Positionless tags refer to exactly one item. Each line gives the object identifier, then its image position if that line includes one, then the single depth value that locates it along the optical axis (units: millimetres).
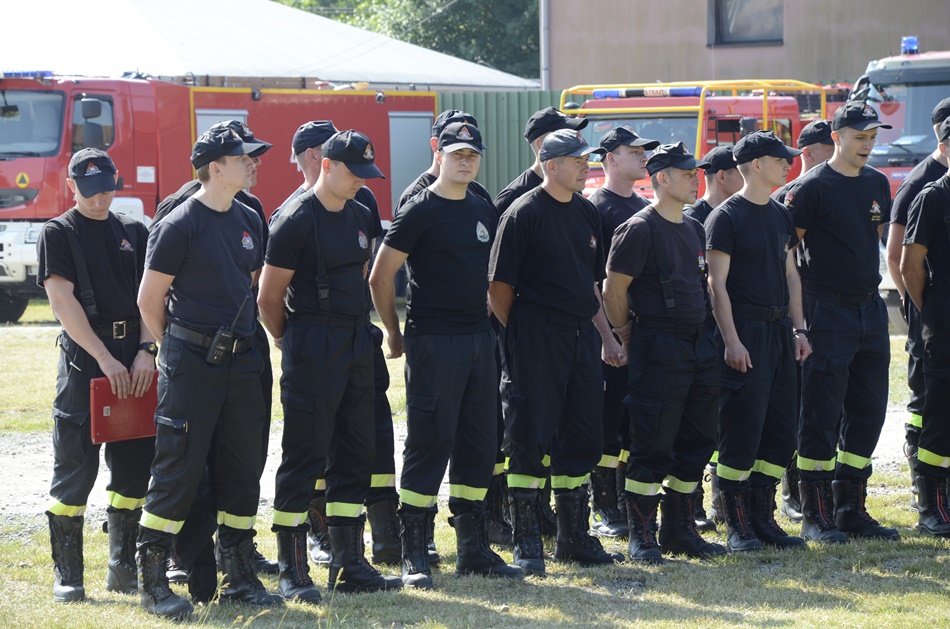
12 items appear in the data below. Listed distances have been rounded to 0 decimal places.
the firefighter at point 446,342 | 10731
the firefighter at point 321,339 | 10218
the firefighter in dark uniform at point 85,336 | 10281
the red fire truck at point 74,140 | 28805
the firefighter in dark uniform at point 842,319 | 12370
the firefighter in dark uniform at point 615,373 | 12609
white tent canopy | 38931
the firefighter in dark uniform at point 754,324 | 11857
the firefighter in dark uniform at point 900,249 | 12982
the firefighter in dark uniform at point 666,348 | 11442
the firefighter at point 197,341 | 9662
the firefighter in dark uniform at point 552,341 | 11189
